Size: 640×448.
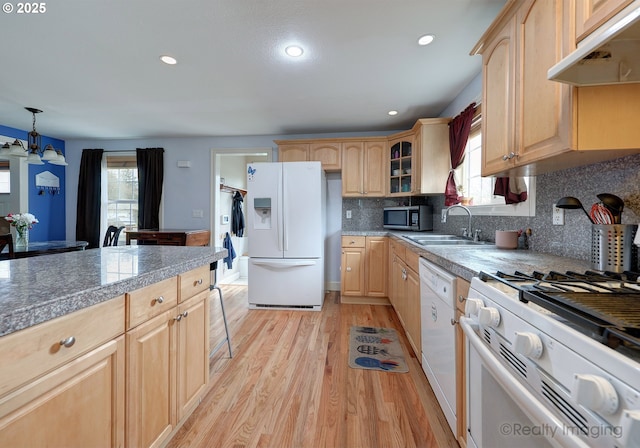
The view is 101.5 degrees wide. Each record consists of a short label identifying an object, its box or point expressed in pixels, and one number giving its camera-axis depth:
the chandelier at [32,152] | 2.77
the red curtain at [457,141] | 2.50
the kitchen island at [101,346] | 0.63
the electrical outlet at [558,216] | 1.45
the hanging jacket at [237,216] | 5.04
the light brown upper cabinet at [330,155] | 3.61
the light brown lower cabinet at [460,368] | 1.17
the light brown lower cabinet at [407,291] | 1.94
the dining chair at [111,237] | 3.45
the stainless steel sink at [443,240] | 2.16
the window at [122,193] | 4.51
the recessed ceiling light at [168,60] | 2.17
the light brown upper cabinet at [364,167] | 3.57
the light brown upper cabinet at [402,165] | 3.30
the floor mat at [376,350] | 1.99
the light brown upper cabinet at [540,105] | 0.97
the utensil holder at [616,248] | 1.01
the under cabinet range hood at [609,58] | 0.69
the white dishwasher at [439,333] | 1.29
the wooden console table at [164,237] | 3.52
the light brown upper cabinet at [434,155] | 3.00
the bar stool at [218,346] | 1.98
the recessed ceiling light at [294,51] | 2.04
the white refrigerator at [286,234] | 3.17
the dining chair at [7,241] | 2.30
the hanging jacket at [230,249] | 4.52
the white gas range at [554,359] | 0.42
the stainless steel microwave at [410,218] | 3.21
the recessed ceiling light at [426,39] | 1.90
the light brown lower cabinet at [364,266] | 3.30
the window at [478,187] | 1.75
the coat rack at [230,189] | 4.56
